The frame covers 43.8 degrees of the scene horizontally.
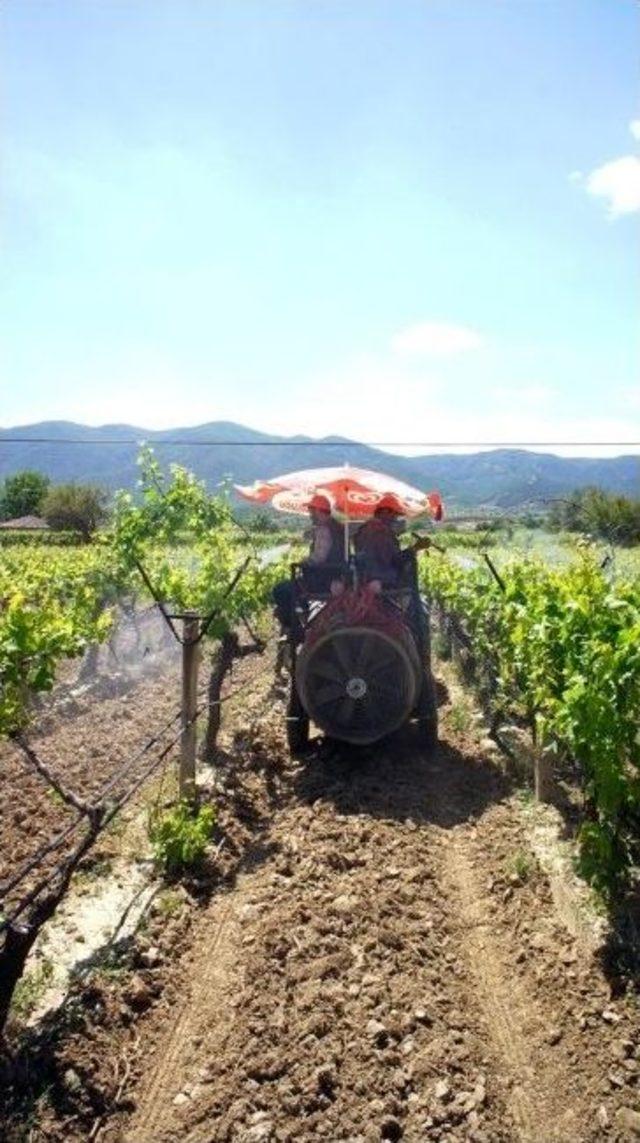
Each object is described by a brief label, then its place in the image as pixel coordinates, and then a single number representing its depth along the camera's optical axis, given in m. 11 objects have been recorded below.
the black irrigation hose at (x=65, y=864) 3.55
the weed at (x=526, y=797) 6.67
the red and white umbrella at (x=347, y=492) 7.52
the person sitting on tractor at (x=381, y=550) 7.88
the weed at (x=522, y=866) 5.37
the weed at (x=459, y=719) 8.97
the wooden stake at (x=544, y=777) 6.59
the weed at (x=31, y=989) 4.27
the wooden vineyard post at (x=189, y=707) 6.32
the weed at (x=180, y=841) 5.64
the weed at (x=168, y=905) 5.14
